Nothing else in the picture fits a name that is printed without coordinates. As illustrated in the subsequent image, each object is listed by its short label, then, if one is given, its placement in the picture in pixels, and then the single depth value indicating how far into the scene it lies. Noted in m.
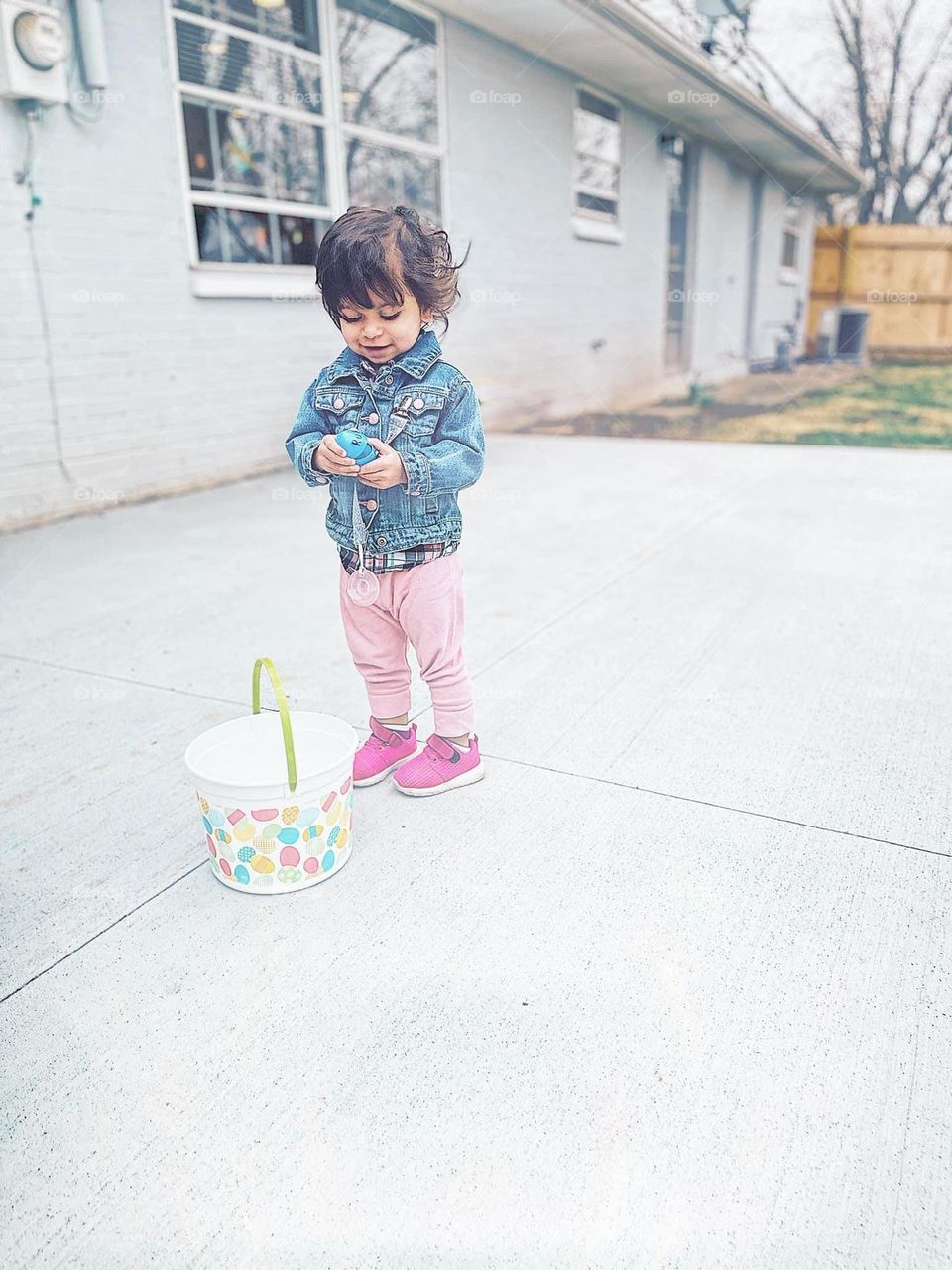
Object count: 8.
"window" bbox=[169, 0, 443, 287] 5.47
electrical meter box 4.22
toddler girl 1.79
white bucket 1.69
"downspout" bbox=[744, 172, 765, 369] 14.64
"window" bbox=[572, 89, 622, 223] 9.45
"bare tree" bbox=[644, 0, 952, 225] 22.59
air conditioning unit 15.66
